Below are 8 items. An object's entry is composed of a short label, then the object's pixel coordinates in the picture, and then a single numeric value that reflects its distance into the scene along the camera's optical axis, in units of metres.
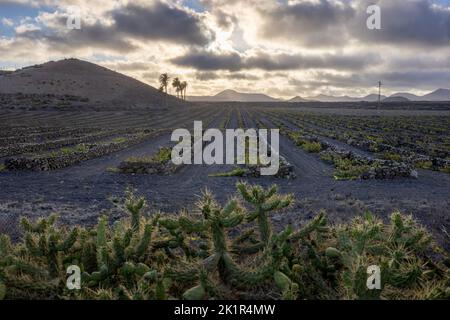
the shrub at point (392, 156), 25.24
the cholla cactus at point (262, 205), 5.87
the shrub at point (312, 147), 29.17
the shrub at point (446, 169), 21.46
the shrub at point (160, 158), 21.36
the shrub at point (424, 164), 22.97
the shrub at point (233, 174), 19.81
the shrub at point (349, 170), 19.47
